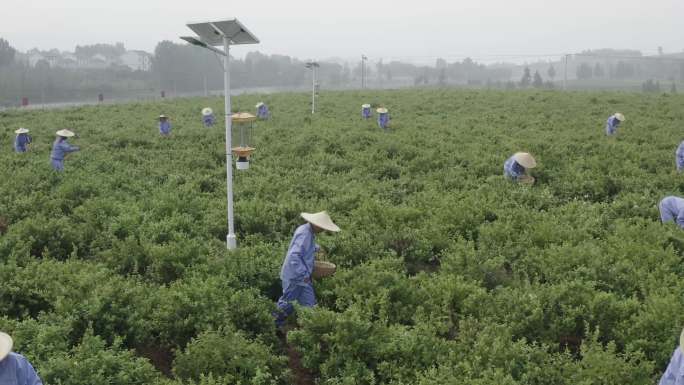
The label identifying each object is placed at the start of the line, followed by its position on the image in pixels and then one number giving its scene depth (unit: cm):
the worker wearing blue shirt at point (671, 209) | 763
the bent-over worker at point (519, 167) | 995
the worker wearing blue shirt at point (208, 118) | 1756
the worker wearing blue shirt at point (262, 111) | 1973
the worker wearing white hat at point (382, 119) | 1659
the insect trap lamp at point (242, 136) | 695
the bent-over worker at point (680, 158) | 1048
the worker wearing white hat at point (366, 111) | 1910
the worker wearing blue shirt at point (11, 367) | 333
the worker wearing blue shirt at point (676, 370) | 349
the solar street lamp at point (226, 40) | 601
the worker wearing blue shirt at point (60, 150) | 1116
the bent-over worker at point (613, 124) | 1427
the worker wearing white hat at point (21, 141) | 1295
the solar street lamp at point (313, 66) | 1988
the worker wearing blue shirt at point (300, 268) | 544
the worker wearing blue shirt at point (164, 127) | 1586
